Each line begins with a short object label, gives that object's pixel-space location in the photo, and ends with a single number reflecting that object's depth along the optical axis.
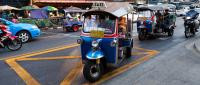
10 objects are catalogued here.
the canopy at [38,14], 17.40
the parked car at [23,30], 9.49
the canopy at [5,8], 16.34
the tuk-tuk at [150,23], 10.01
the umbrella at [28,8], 17.47
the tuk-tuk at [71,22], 13.71
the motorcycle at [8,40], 7.94
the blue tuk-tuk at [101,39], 4.83
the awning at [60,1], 20.29
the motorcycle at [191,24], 10.64
